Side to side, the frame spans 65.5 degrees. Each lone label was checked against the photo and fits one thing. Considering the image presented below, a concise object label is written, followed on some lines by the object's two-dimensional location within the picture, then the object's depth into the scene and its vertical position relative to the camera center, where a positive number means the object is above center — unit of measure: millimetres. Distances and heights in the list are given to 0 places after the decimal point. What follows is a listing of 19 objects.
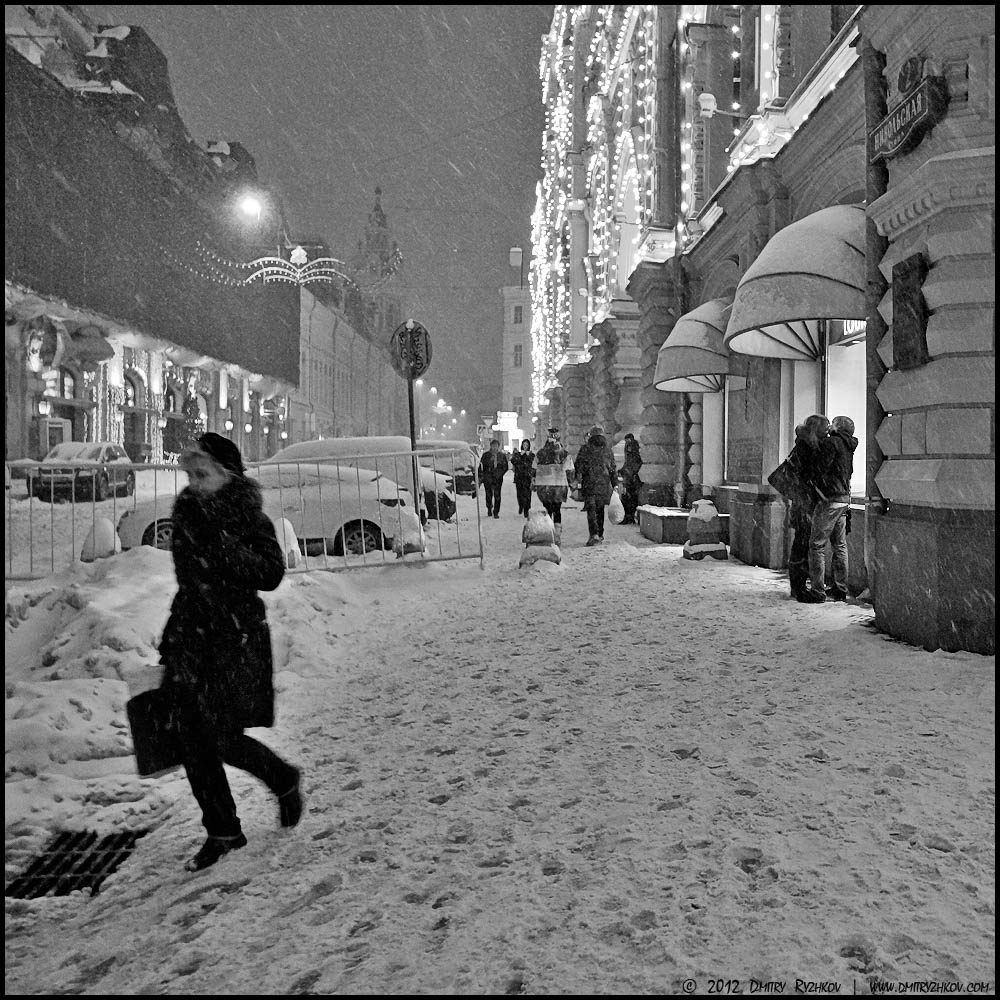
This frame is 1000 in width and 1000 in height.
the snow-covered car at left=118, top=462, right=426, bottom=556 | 9508 -267
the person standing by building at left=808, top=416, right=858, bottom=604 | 7488 +7
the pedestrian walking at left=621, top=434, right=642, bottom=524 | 17109 +285
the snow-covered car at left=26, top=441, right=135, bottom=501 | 8180 +127
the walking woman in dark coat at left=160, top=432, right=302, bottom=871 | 3045 -564
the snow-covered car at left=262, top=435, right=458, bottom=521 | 12102 +652
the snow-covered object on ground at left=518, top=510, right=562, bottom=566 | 10297 -680
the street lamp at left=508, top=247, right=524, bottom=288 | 79094 +24080
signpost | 10914 +1990
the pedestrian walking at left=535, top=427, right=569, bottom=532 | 13539 +272
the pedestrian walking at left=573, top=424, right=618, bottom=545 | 12805 +293
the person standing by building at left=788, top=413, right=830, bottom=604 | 7586 -82
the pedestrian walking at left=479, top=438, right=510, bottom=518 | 17906 +504
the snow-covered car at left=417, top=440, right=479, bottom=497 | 17828 +602
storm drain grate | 3045 -1546
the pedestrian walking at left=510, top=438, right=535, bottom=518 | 18234 +445
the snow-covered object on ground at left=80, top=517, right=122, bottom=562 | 8375 -563
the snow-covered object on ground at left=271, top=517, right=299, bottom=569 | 8367 -548
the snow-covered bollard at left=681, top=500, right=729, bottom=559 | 11109 -634
